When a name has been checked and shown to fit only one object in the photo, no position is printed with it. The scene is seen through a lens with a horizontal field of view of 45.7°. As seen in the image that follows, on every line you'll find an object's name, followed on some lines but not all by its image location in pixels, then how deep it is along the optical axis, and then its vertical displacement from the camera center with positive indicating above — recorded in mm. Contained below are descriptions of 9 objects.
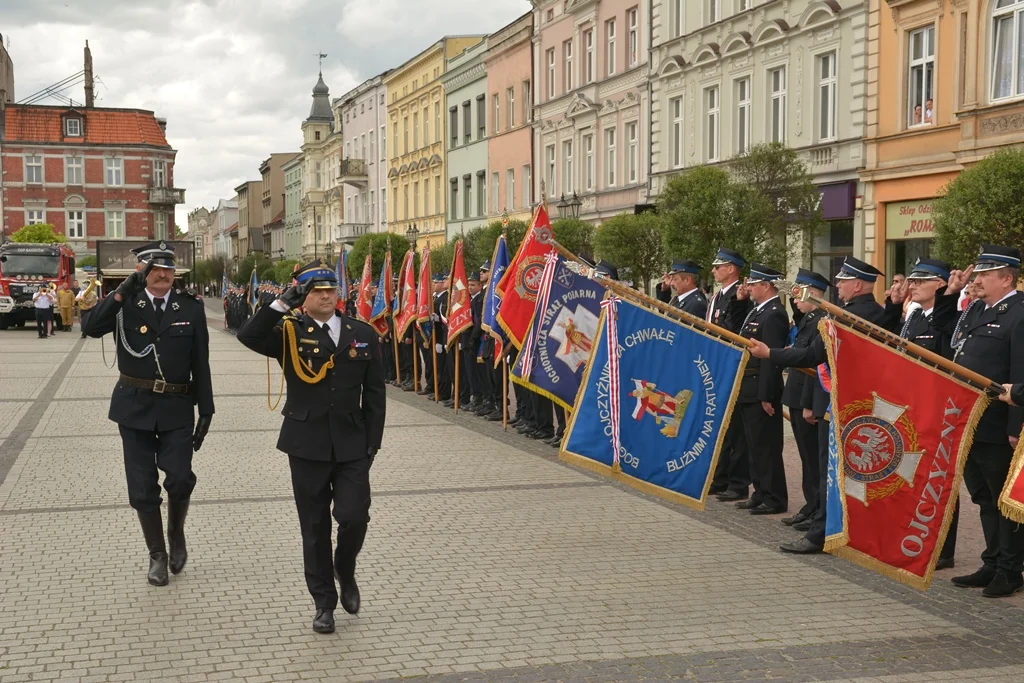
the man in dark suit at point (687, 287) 11195 -143
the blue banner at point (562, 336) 11414 -604
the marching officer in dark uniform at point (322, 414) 6547 -765
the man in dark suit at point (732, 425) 10375 -1366
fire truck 43031 +4
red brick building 95125 +8054
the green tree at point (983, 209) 14484 +740
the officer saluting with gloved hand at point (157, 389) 7477 -720
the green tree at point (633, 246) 25516 +546
